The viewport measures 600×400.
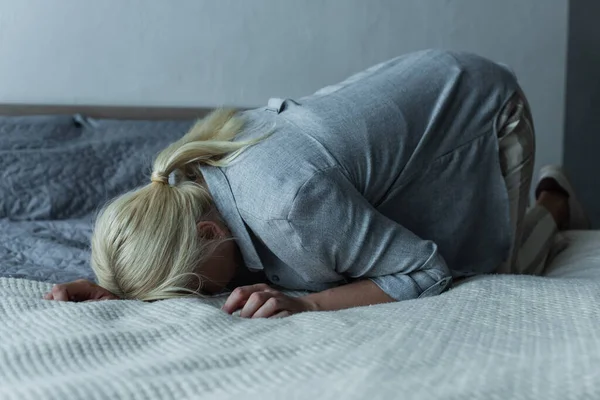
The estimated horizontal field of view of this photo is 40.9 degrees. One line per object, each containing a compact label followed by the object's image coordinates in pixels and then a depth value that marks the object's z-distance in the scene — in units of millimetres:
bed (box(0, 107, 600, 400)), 697
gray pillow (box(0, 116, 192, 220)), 1764
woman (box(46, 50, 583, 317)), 1139
